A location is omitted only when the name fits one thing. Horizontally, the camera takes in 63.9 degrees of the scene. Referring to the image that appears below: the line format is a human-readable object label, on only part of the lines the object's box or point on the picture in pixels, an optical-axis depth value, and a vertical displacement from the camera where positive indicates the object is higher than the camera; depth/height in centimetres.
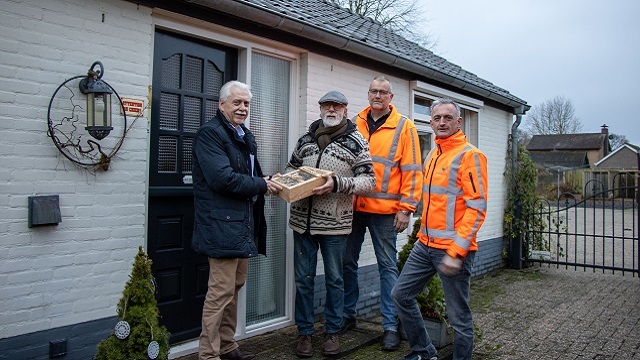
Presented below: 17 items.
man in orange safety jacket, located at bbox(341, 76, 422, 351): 460 -3
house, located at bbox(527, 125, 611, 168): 5491 +518
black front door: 411 +10
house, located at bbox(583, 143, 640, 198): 5291 +366
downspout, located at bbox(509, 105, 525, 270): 930 -27
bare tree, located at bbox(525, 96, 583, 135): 5866 +829
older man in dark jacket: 352 -9
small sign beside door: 374 +58
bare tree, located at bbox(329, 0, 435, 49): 2089 +748
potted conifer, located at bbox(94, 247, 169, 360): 310 -84
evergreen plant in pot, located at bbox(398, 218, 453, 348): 458 -111
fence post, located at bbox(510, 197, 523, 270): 927 -92
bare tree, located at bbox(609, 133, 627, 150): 6256 +658
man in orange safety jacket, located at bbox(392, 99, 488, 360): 351 -25
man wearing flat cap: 429 -25
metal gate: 929 -124
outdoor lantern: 343 +54
